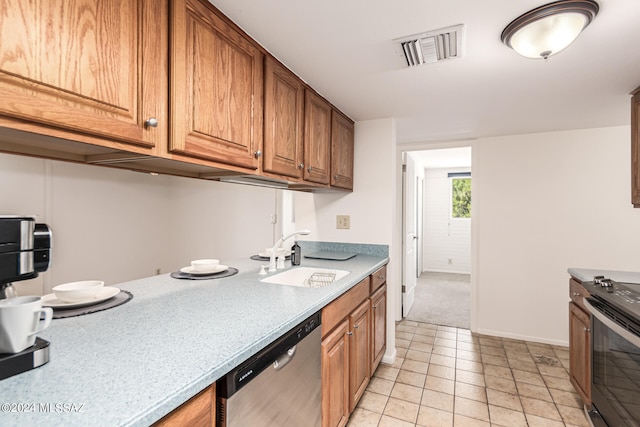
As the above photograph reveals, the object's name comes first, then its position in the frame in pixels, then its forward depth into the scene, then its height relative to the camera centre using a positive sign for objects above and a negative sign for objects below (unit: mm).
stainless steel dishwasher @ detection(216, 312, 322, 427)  844 -567
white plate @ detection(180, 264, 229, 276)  1739 -334
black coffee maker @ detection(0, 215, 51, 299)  722 -94
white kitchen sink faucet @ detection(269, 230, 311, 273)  1963 -285
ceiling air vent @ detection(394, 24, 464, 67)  1387 +817
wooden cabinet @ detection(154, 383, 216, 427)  670 -466
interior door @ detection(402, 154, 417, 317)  3719 -245
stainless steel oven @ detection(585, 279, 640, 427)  1396 -696
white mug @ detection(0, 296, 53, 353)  684 -257
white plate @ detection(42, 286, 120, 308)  1143 -342
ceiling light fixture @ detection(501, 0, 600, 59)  1186 +781
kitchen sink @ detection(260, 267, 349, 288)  2004 -413
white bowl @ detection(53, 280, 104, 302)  1160 -307
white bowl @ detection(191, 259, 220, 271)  1765 -303
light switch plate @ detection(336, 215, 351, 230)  2770 -71
